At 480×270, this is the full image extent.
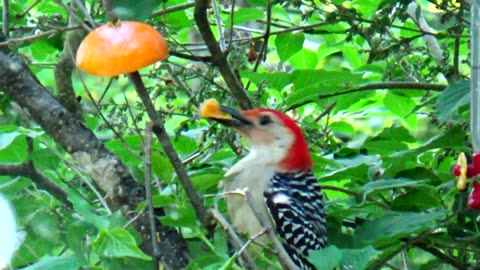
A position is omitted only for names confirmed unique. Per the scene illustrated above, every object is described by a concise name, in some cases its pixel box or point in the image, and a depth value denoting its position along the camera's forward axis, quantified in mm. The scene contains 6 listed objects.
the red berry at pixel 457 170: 5338
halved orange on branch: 5398
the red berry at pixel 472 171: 5357
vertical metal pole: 4664
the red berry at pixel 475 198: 5480
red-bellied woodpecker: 7516
